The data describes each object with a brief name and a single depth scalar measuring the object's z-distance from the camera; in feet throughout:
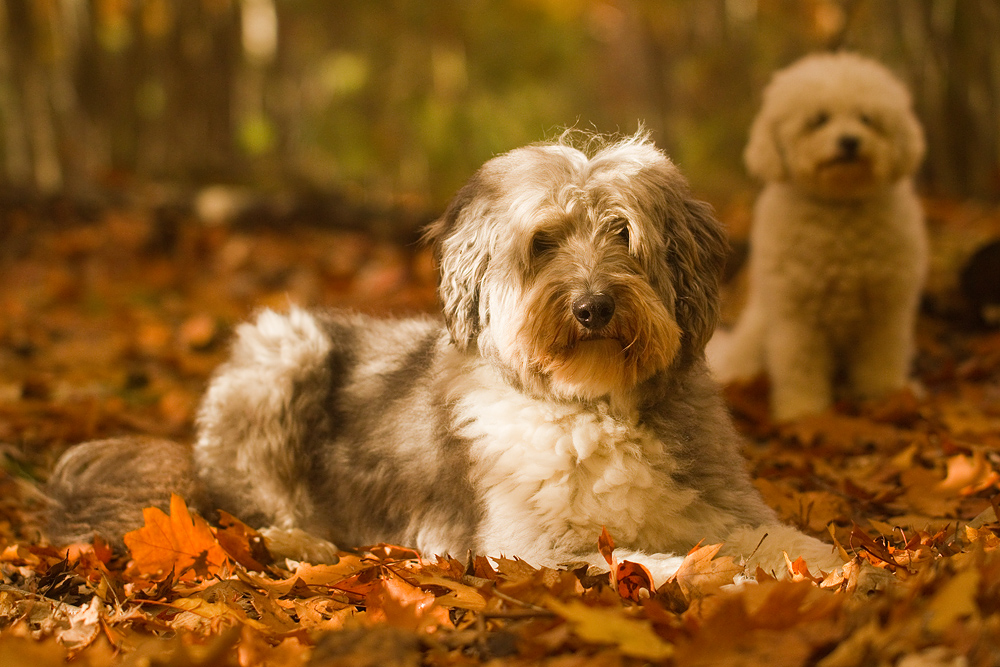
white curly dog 17.74
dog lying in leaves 9.93
